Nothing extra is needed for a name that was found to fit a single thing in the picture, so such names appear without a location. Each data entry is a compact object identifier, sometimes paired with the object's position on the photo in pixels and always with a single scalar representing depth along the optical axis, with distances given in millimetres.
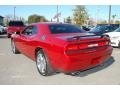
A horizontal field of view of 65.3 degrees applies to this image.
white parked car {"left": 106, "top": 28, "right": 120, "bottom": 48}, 4568
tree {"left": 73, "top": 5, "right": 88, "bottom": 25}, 21153
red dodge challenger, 2127
